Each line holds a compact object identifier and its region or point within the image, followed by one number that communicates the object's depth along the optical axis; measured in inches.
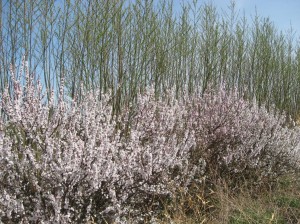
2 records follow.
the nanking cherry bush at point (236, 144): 197.3
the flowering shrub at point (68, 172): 116.5
